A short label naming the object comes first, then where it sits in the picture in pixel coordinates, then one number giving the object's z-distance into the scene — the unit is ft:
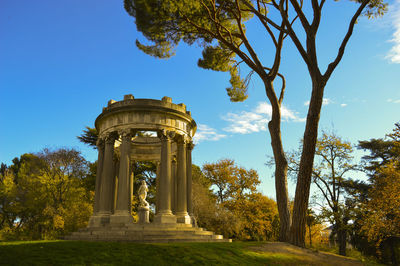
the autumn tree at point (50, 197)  113.70
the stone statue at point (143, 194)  71.42
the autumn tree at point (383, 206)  75.25
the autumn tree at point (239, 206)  127.44
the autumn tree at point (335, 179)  104.23
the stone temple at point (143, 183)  60.13
